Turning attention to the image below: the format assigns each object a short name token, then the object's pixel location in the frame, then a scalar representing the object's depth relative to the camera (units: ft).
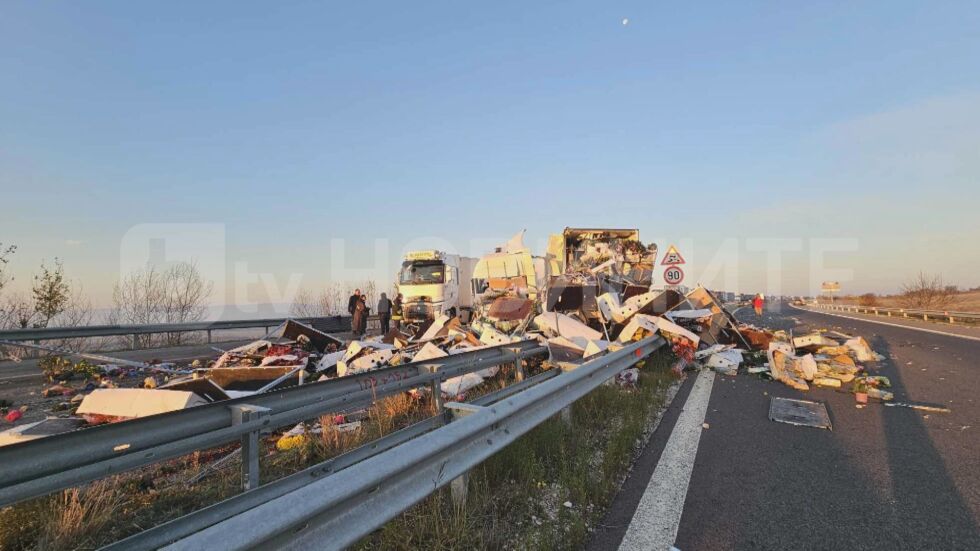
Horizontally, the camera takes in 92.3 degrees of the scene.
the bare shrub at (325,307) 85.39
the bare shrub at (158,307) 61.93
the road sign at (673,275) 41.22
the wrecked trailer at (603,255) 51.29
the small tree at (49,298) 51.55
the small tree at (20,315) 49.16
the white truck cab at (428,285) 58.44
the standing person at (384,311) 56.80
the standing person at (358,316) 53.11
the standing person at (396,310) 58.49
